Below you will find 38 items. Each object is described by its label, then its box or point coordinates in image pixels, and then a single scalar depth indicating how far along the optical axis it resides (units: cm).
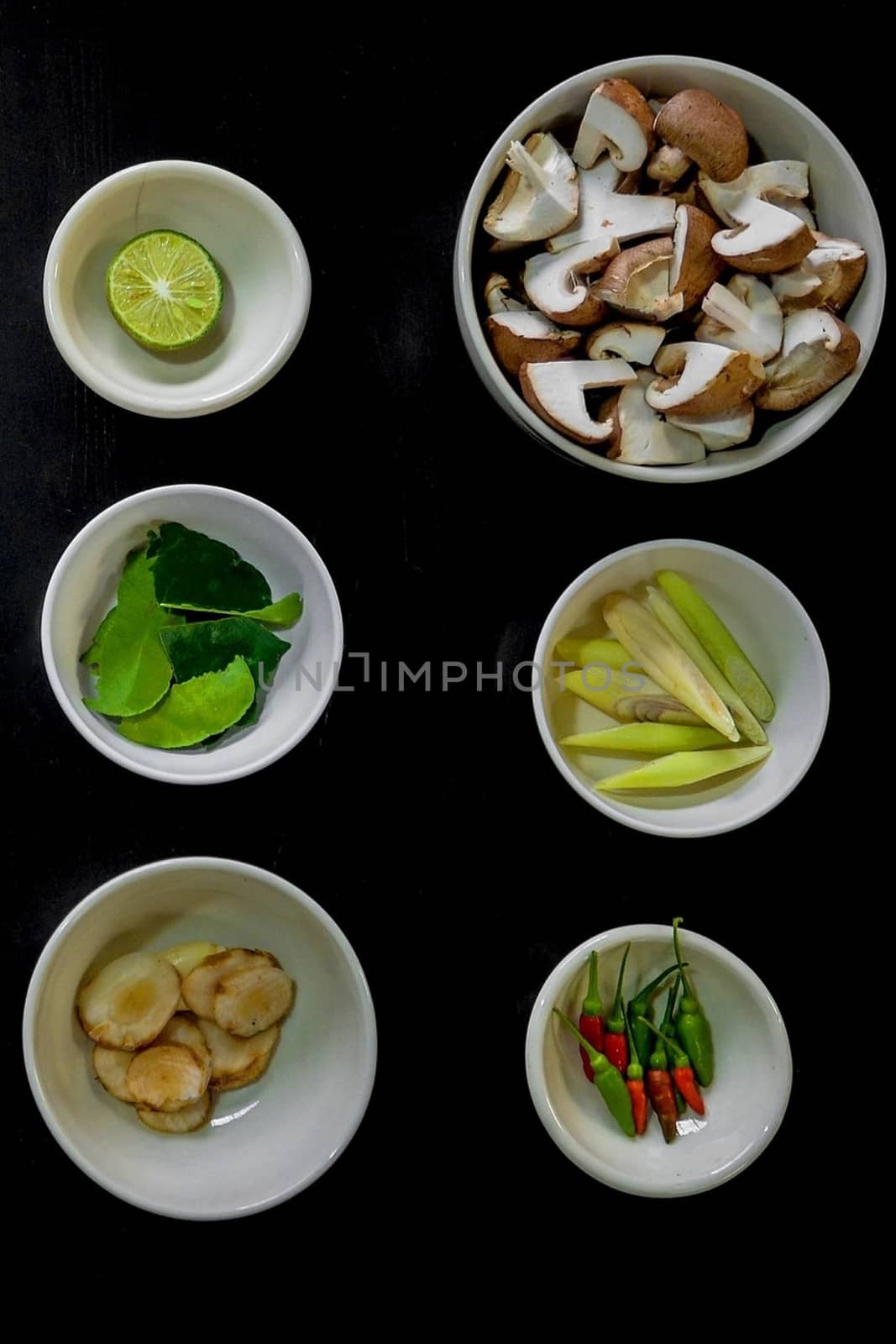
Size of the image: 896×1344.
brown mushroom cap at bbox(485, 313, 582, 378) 110
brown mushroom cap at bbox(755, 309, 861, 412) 108
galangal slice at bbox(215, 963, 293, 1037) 118
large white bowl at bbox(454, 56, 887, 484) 109
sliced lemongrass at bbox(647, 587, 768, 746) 121
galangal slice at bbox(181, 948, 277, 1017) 119
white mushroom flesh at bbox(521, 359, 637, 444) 109
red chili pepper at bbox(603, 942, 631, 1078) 120
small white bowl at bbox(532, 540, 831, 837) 116
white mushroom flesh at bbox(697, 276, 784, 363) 109
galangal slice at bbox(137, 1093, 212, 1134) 116
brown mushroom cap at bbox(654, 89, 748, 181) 107
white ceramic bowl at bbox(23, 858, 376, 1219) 110
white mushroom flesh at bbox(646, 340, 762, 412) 107
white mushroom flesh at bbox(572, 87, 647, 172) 108
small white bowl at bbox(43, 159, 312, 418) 109
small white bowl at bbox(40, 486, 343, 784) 109
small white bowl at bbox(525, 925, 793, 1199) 115
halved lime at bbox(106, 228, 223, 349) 113
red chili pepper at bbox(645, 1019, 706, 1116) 120
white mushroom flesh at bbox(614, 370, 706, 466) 111
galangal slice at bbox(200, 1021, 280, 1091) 119
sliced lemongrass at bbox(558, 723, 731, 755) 121
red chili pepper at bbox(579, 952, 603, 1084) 119
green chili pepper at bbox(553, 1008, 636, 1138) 118
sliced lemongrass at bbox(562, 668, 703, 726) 121
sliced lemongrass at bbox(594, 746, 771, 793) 118
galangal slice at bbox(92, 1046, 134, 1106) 115
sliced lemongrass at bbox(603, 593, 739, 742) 118
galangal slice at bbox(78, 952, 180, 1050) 115
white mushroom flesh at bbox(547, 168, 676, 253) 110
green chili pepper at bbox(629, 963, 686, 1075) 122
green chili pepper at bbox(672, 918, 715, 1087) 121
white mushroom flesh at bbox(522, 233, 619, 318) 109
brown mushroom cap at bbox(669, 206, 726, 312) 108
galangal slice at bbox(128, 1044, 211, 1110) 115
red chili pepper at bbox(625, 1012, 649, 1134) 119
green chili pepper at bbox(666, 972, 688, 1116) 122
